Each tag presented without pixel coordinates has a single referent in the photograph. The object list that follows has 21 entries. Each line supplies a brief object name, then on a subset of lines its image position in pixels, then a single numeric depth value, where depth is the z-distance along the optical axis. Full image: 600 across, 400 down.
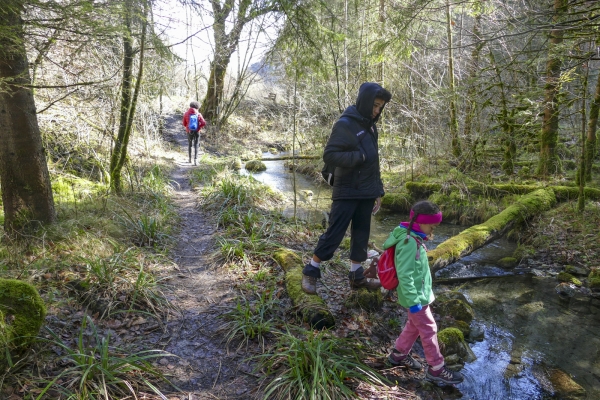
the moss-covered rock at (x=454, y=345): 4.09
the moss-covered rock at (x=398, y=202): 10.84
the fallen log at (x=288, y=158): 13.74
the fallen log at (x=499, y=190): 9.05
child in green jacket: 3.32
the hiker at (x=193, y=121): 13.00
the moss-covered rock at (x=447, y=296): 5.21
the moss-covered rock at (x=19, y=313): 2.64
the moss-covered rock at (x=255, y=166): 15.80
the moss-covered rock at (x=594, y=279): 6.21
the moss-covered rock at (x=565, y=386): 3.76
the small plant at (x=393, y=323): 4.38
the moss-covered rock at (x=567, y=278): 6.32
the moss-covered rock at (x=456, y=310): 4.93
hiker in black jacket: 4.00
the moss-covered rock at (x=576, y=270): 6.75
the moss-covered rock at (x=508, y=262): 7.18
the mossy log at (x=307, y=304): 3.87
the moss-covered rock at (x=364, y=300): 4.49
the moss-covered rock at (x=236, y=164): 14.51
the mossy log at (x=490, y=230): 6.08
